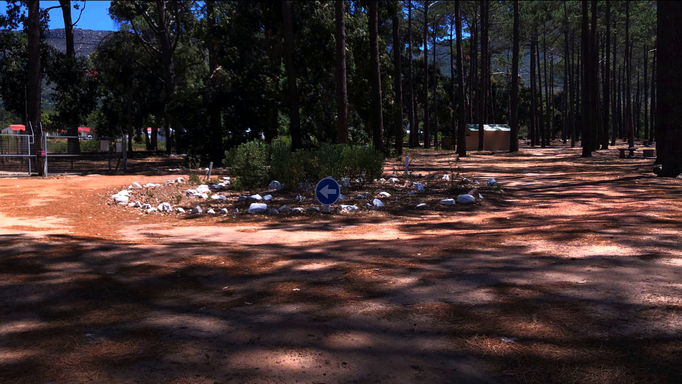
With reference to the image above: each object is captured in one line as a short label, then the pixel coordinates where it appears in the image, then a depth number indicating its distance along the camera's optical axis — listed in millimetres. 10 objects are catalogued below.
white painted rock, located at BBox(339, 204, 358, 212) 12886
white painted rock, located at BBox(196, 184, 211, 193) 15796
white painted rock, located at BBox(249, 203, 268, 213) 12984
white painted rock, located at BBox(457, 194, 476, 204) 13812
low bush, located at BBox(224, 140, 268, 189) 16312
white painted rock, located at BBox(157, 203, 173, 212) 13648
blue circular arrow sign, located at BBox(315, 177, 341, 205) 11750
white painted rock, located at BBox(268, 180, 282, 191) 15756
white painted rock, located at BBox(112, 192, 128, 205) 14945
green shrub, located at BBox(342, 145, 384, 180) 16077
